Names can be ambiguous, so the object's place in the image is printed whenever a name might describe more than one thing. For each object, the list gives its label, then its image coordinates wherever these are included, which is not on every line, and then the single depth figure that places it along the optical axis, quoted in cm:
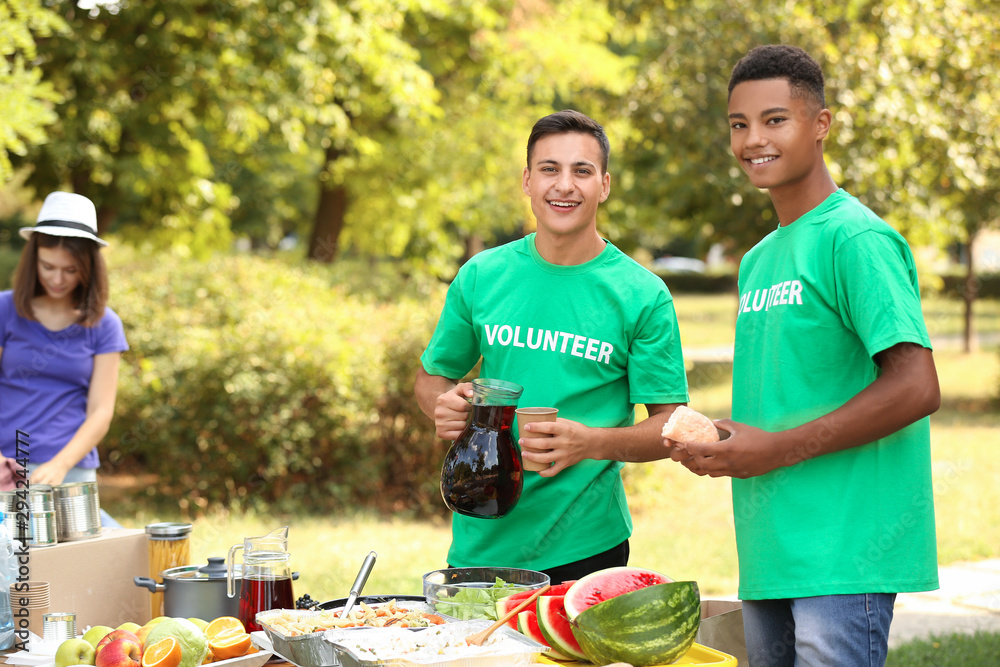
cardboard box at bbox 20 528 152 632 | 310
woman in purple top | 435
